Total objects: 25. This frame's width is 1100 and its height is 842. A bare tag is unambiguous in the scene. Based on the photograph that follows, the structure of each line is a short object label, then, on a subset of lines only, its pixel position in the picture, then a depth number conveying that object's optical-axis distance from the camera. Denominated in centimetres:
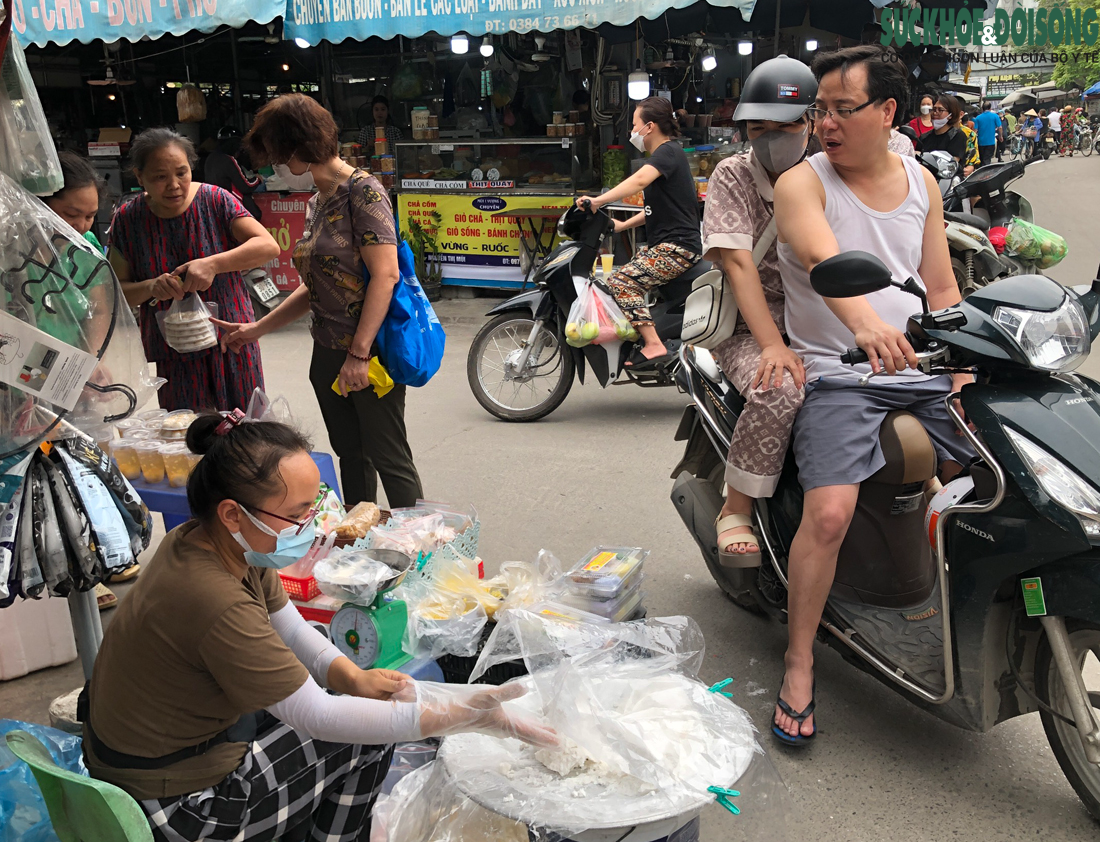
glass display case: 899
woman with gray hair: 341
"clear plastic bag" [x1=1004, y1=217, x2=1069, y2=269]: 688
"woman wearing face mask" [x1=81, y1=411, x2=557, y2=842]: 176
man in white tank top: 251
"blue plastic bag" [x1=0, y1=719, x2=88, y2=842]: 199
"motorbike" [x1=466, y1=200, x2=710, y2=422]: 550
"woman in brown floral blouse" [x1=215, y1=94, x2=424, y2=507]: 316
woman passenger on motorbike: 269
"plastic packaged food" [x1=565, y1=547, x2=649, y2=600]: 288
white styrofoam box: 308
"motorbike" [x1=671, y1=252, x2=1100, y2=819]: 207
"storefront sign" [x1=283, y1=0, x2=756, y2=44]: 724
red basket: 280
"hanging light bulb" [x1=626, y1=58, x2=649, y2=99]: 834
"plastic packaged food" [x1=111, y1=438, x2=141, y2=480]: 328
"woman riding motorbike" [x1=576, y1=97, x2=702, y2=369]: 537
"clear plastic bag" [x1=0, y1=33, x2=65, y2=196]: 208
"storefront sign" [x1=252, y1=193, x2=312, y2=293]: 912
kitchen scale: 256
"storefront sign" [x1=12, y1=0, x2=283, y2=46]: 795
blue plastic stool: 314
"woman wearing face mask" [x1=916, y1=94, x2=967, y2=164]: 924
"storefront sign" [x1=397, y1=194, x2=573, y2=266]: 893
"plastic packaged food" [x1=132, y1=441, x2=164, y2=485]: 323
